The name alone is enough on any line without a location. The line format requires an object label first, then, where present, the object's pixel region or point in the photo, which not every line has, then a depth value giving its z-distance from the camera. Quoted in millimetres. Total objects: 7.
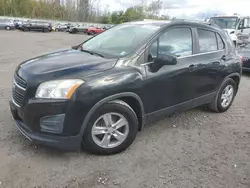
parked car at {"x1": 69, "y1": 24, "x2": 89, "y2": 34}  38781
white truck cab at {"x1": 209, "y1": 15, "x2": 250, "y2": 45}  15129
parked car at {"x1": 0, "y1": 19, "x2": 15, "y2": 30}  36406
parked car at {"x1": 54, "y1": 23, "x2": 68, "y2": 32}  44125
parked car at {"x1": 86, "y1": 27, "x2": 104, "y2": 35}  37097
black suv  2688
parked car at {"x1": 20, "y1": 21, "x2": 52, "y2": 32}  35656
